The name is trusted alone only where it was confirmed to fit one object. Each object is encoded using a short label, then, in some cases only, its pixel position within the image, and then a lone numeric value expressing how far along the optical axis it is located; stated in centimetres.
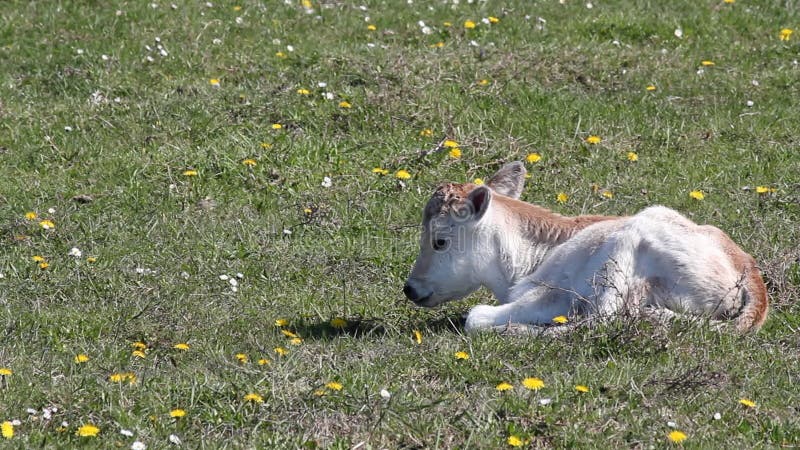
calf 1538
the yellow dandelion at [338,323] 1614
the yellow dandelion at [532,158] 2253
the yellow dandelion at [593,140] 2316
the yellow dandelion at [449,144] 2269
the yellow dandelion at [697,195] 2087
